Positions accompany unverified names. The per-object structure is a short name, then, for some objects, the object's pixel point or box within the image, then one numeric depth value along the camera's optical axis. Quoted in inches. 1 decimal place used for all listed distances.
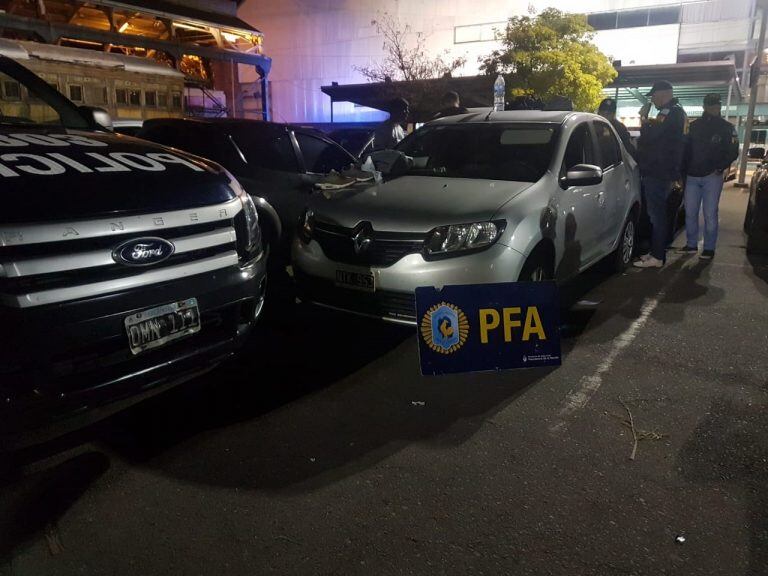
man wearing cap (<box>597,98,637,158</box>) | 291.2
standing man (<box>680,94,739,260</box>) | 262.2
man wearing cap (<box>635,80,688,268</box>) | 243.1
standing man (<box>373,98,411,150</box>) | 287.0
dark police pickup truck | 88.7
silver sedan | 143.3
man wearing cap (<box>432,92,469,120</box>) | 280.5
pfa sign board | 131.8
